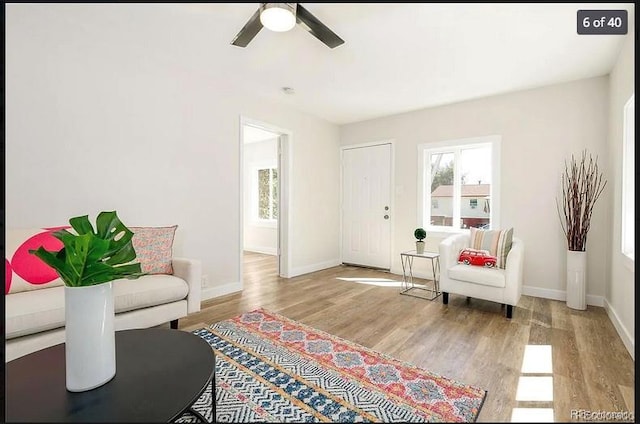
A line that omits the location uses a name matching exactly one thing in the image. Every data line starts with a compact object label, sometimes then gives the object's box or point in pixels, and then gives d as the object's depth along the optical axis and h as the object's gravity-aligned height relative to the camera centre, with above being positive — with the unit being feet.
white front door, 15.10 +0.23
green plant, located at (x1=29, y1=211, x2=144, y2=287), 3.19 -0.50
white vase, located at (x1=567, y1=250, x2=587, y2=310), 9.49 -2.13
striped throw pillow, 9.69 -1.02
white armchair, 8.67 -1.99
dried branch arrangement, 9.62 +0.52
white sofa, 5.47 -2.06
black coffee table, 2.86 -1.98
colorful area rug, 4.68 -3.13
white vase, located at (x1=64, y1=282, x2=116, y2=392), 3.21 -1.36
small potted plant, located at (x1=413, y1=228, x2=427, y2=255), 11.36 -1.12
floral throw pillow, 7.98 -1.06
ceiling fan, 5.65 +3.79
